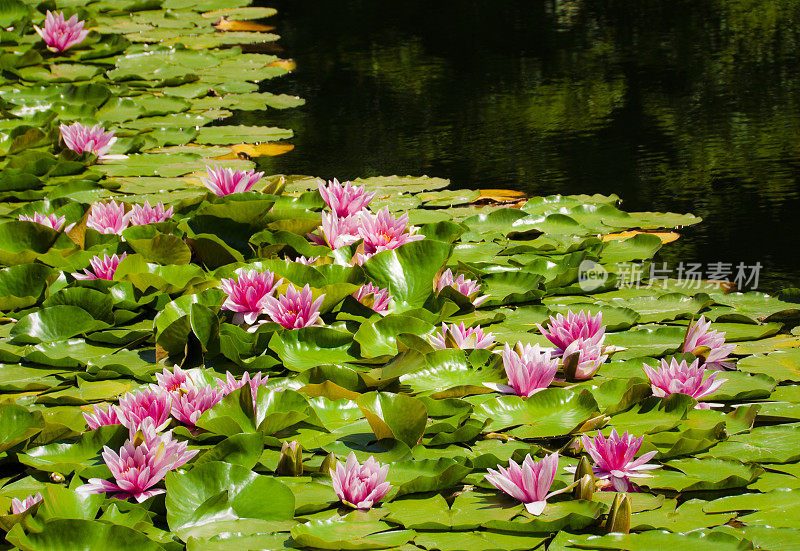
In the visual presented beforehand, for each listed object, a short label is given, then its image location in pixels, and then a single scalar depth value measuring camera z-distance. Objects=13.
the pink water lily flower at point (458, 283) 5.46
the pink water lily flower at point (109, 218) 6.33
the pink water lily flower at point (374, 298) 5.31
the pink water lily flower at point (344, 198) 6.27
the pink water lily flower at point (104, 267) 5.69
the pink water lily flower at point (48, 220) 6.29
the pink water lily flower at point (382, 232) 5.77
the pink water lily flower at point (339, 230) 5.87
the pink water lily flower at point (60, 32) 12.20
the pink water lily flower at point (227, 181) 6.55
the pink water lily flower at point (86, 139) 8.31
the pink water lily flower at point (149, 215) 6.35
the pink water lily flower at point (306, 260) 5.58
